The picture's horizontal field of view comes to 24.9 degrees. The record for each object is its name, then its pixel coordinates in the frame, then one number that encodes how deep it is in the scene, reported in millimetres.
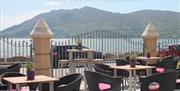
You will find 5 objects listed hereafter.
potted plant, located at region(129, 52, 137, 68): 9375
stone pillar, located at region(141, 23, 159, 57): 15625
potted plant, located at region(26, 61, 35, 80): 7301
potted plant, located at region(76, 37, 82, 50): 13488
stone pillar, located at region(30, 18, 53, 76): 12289
